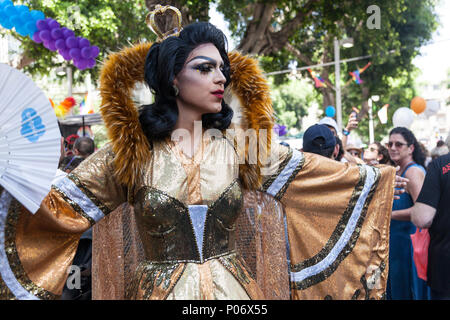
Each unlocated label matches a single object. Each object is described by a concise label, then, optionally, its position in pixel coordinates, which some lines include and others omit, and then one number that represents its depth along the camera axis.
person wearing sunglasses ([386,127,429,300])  4.02
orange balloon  11.46
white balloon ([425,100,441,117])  12.66
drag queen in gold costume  1.89
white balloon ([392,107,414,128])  7.76
